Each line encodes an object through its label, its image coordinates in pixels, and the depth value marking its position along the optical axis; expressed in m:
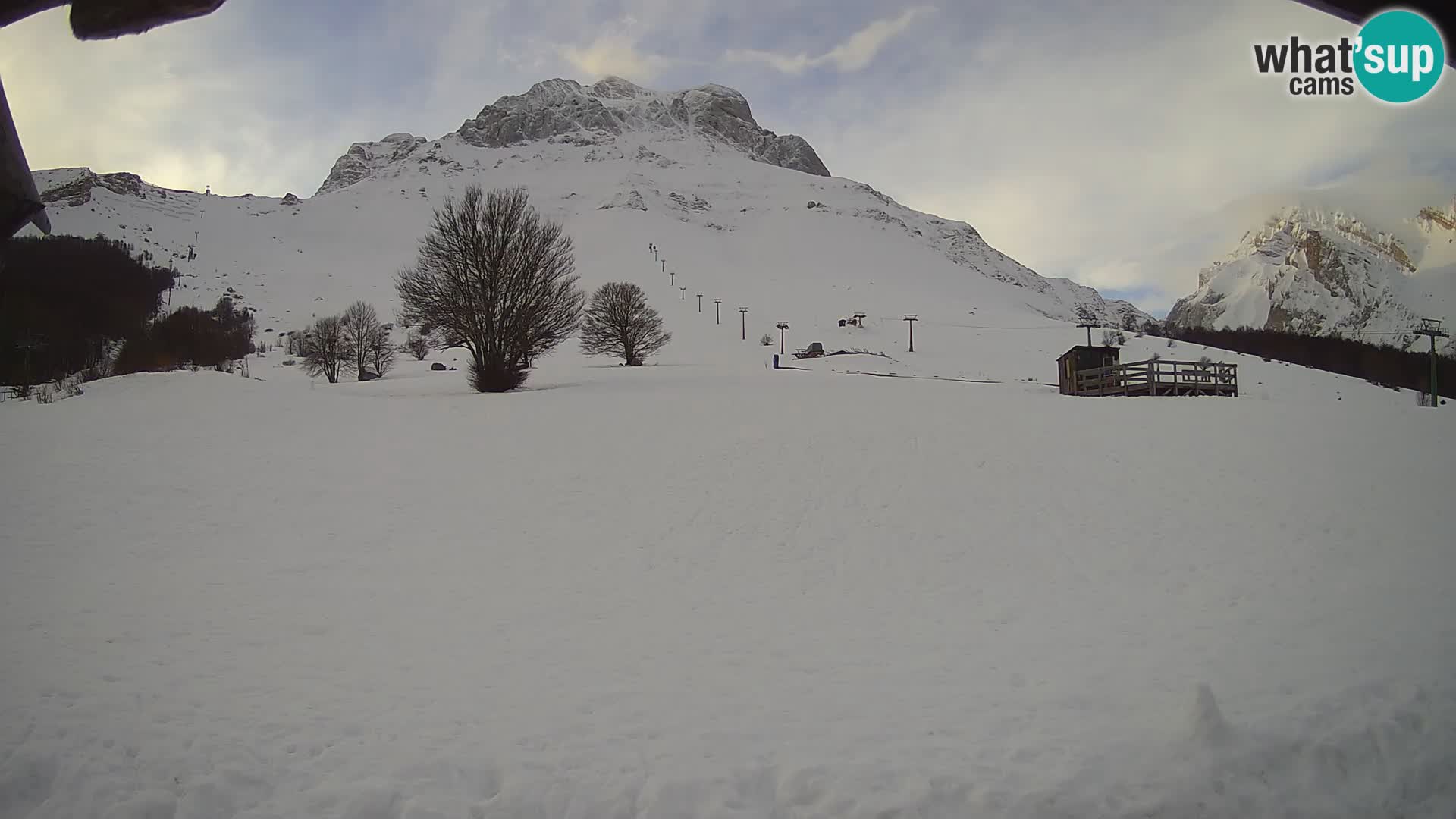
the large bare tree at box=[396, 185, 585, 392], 31.58
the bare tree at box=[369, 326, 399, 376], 55.91
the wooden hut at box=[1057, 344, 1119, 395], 37.41
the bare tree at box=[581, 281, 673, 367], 52.25
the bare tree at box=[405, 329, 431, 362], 66.06
